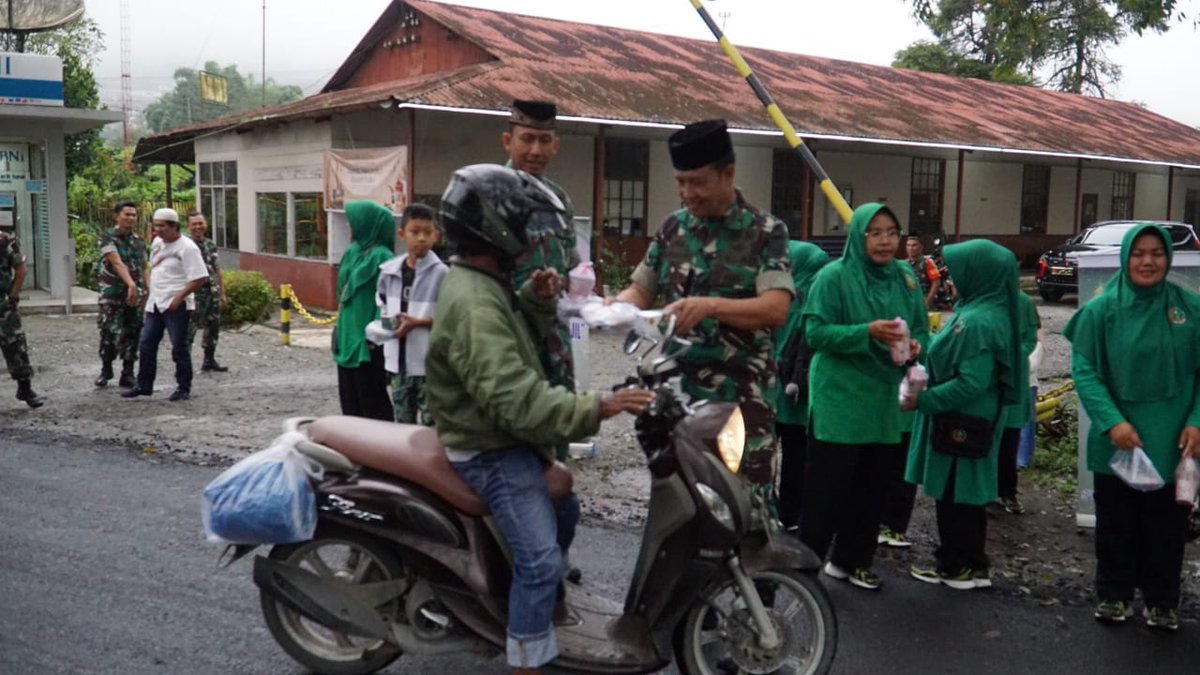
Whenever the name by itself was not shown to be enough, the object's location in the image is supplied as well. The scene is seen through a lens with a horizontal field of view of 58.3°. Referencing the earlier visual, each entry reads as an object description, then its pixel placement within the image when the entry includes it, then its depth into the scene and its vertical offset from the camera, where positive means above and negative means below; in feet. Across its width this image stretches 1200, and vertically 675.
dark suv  64.85 -1.92
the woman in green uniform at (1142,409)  14.11 -2.47
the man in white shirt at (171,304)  30.60 -2.91
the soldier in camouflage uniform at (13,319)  28.68 -3.23
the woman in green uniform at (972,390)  15.29 -2.44
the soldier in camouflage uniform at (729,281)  11.93 -0.77
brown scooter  10.79 -3.75
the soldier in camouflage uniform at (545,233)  12.31 -0.27
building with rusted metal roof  56.39 +4.50
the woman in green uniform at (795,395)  18.13 -3.03
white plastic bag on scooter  11.36 -3.16
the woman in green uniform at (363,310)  20.25 -1.97
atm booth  53.98 +1.72
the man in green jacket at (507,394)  10.00 -1.74
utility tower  216.13 +24.93
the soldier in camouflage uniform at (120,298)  32.73 -3.00
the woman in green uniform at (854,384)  14.98 -2.35
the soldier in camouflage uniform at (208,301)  35.96 -3.34
